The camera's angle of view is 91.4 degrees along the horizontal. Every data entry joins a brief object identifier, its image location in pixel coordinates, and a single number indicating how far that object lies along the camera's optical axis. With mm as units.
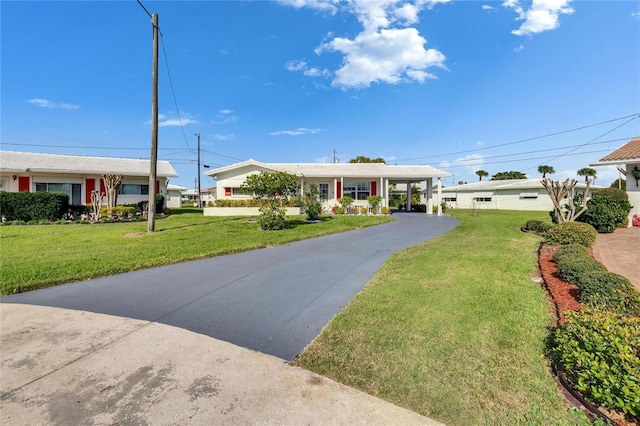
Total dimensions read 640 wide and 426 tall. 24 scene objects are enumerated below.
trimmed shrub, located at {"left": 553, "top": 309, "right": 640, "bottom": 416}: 2463
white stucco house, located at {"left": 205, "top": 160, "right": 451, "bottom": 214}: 23844
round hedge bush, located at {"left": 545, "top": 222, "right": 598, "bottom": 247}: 9077
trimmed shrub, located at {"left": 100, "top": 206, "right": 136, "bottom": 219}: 17844
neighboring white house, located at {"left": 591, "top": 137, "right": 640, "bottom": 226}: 13211
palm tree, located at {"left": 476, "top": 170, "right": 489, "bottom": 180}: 60372
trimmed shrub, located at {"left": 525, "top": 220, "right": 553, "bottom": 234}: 12539
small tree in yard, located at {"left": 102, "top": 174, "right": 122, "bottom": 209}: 18156
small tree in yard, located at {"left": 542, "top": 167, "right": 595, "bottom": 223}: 12266
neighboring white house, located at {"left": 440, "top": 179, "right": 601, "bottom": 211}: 32469
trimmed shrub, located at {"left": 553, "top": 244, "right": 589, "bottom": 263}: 6818
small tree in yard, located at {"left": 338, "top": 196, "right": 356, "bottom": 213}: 23625
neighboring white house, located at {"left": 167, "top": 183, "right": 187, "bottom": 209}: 42438
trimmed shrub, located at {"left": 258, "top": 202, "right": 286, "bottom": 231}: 14336
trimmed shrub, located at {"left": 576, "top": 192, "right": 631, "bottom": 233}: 11789
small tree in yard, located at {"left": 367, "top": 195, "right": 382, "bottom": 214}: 24109
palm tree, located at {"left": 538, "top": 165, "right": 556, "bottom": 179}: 47812
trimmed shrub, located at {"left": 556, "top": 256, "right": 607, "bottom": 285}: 5617
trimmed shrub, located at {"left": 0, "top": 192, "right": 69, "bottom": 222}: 15891
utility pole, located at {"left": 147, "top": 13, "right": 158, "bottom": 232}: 12969
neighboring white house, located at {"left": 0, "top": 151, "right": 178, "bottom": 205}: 19531
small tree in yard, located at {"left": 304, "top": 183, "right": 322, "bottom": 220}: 18581
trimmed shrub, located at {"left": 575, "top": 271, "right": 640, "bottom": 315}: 3938
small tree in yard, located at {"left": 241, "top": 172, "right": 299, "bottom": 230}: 14398
